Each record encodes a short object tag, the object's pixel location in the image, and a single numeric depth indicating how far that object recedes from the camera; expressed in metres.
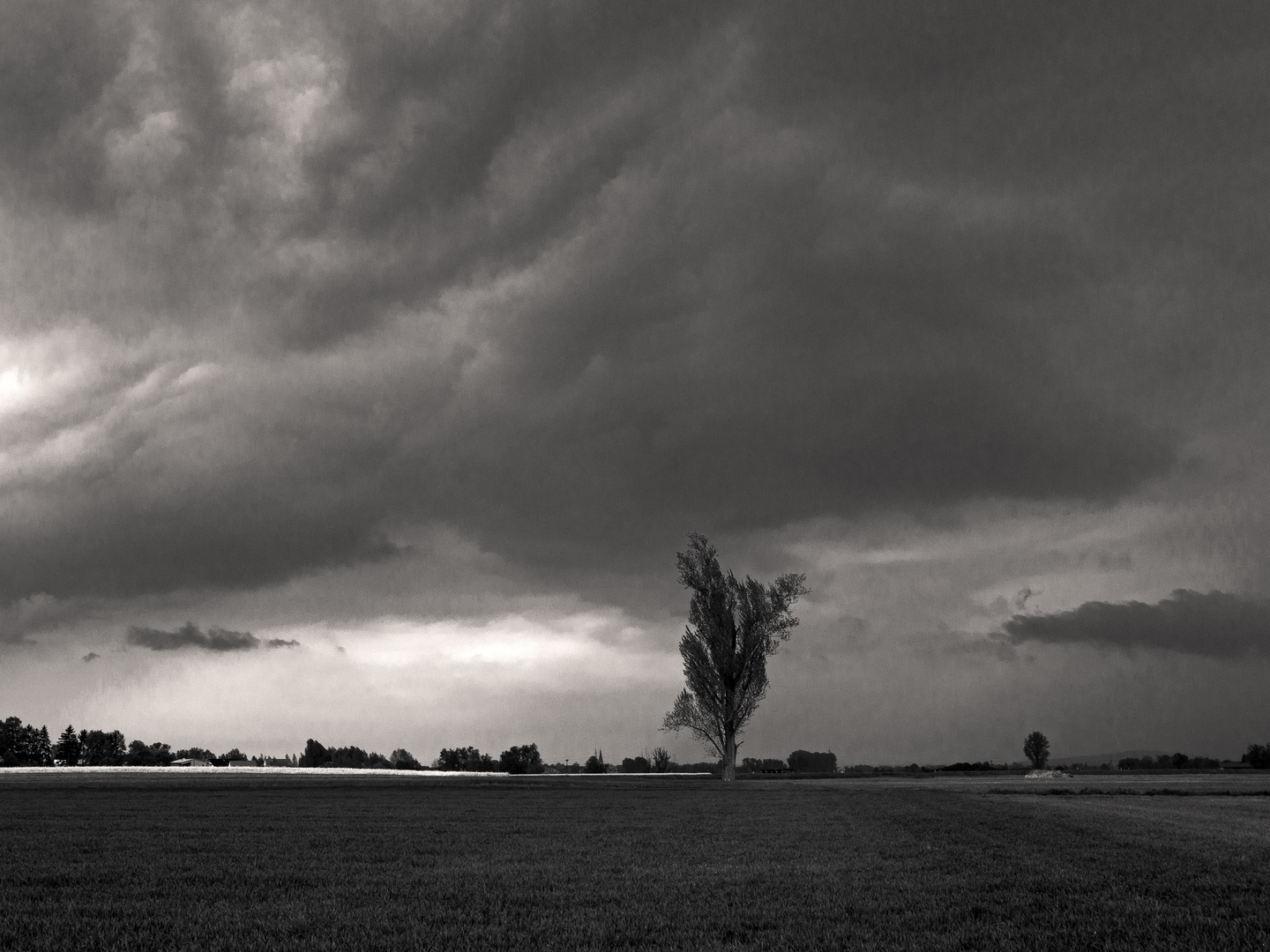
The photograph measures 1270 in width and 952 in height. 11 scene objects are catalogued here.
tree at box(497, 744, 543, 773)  162.25
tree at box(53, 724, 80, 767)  190.62
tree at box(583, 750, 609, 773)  168.75
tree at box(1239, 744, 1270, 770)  145.75
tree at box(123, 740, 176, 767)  173.50
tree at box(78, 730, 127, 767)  192.88
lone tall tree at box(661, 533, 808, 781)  77.06
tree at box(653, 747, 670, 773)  151.25
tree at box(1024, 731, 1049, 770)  159.38
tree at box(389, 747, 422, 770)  168.30
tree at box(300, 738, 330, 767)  186.52
